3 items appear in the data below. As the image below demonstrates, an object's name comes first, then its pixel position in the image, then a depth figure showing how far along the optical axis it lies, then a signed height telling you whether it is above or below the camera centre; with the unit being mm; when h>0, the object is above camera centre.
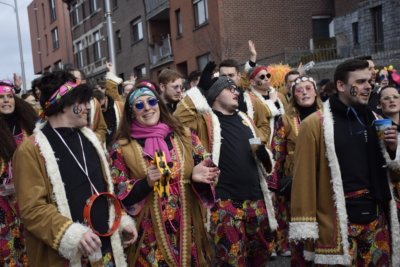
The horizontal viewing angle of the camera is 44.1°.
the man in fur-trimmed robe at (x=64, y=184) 3162 -406
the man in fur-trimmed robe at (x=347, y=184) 3678 -628
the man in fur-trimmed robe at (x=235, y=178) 4719 -676
